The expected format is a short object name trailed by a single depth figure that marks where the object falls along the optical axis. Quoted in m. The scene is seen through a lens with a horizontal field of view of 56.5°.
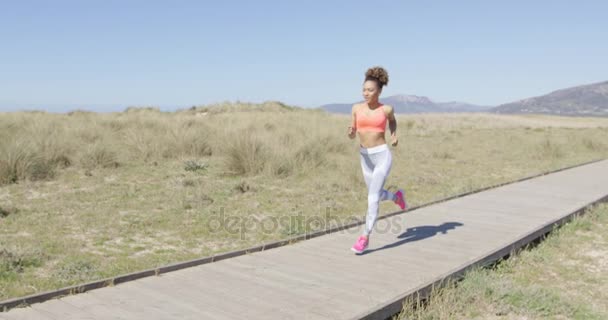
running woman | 5.61
